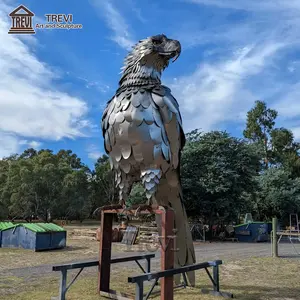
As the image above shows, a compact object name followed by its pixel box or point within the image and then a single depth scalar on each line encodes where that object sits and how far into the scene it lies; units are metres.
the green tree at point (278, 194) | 20.96
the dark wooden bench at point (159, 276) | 3.68
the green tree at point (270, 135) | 28.84
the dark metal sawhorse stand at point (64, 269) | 4.51
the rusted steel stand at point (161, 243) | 3.91
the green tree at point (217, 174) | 15.55
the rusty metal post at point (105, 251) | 5.06
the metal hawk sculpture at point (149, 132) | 4.13
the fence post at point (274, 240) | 10.20
